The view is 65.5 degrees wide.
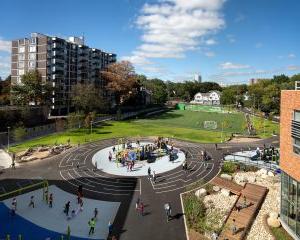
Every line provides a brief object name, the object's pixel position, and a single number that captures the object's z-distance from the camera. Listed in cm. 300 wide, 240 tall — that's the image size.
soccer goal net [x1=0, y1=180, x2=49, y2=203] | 2893
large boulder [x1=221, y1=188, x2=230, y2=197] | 2901
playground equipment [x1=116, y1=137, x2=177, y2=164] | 4164
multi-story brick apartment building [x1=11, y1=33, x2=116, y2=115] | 8210
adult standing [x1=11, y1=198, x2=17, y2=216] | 2546
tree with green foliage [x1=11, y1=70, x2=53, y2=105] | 6781
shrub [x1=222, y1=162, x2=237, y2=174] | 3579
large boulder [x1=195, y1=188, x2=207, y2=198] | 2942
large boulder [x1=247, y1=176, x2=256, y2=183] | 3128
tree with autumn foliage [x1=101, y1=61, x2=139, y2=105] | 8783
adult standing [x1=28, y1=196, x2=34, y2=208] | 2727
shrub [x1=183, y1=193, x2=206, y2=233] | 2367
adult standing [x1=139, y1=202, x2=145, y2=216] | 2590
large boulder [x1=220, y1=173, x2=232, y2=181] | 3349
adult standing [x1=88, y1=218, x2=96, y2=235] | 2279
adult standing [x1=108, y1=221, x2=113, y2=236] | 2286
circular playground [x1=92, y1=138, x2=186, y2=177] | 3819
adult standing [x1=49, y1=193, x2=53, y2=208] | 2754
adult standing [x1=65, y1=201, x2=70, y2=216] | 2602
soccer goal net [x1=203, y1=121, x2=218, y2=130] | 7378
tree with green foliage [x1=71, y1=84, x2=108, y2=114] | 7251
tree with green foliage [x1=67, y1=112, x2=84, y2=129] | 6007
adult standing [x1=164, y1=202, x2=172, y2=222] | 2519
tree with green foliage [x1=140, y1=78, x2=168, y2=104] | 13013
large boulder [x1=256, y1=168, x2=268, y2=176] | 3339
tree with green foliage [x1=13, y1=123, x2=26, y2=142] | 5038
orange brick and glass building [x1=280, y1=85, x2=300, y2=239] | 2040
